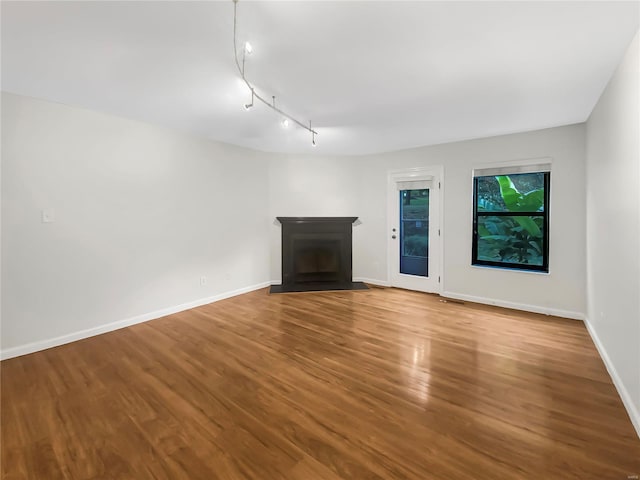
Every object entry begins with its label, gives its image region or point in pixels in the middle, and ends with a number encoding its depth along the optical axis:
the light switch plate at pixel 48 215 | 2.91
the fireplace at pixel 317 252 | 5.40
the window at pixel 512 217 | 3.95
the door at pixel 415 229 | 4.83
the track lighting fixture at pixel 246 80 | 1.75
